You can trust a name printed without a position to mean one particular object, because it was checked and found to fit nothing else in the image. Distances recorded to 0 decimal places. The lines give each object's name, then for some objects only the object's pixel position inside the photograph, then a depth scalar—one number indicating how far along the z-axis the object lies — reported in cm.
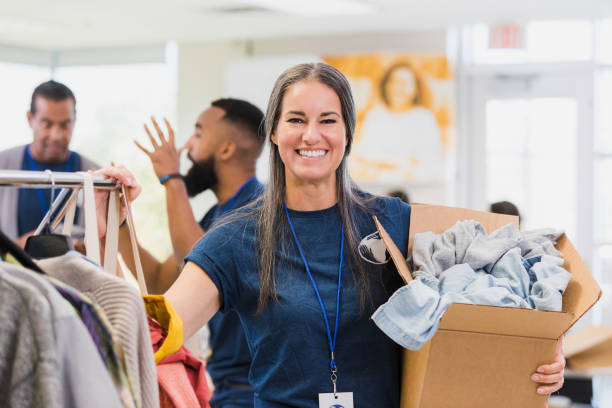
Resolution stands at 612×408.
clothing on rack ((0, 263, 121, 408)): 199
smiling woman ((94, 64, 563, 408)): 253
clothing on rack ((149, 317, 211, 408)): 237
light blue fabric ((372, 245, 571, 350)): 232
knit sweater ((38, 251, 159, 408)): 207
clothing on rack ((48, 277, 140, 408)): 205
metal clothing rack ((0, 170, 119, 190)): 227
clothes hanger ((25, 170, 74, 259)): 220
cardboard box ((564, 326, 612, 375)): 353
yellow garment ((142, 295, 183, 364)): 231
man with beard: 300
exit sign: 777
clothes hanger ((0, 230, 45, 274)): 207
